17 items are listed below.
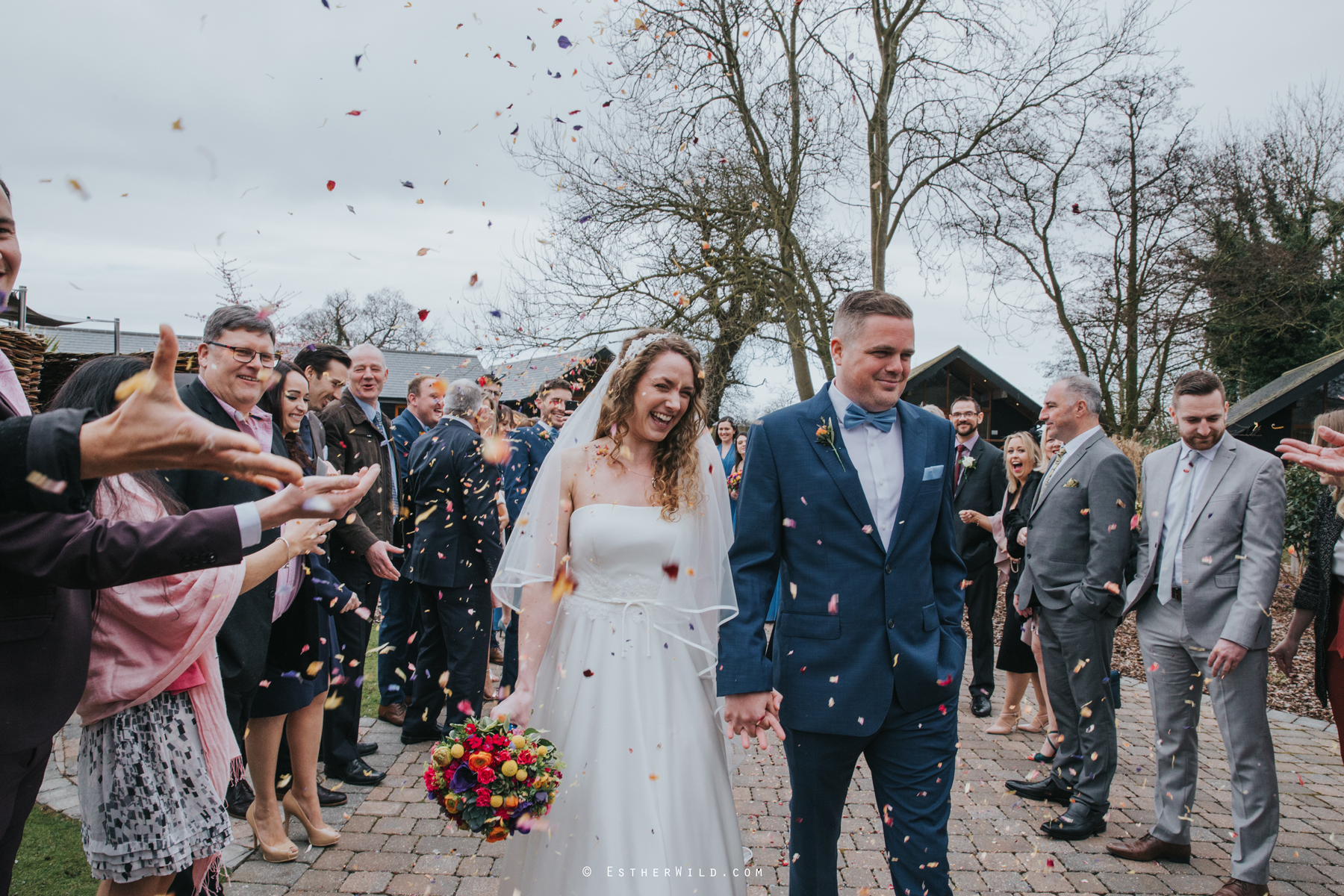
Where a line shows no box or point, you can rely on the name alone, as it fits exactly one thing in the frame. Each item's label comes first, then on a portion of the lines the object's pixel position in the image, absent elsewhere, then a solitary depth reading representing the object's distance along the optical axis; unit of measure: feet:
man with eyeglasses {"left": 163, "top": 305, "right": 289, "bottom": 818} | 9.50
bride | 8.80
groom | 8.36
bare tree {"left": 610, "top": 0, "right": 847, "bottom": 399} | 44.11
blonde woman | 17.98
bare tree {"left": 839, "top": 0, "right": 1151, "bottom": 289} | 41.70
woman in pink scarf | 6.97
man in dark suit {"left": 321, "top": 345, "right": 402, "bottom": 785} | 14.62
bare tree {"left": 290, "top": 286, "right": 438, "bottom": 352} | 123.54
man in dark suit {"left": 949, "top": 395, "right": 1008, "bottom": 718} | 19.92
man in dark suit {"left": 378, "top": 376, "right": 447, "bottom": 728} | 18.84
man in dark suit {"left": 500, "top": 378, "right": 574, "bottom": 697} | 21.18
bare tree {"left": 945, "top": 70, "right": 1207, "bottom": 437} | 57.47
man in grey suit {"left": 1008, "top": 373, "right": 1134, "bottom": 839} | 12.77
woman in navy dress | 11.35
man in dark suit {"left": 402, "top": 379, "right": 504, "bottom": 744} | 16.67
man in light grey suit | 10.94
